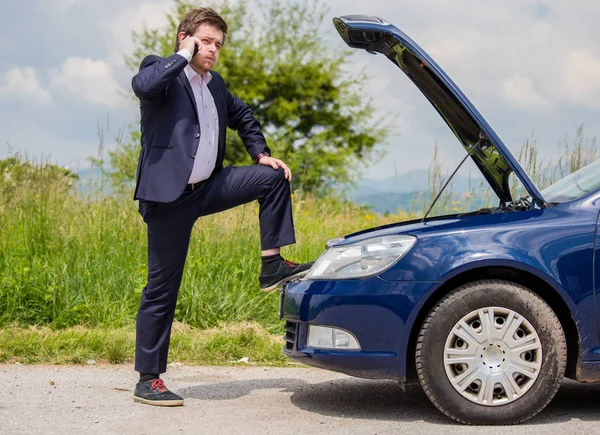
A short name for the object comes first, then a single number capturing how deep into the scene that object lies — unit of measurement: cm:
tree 2811
